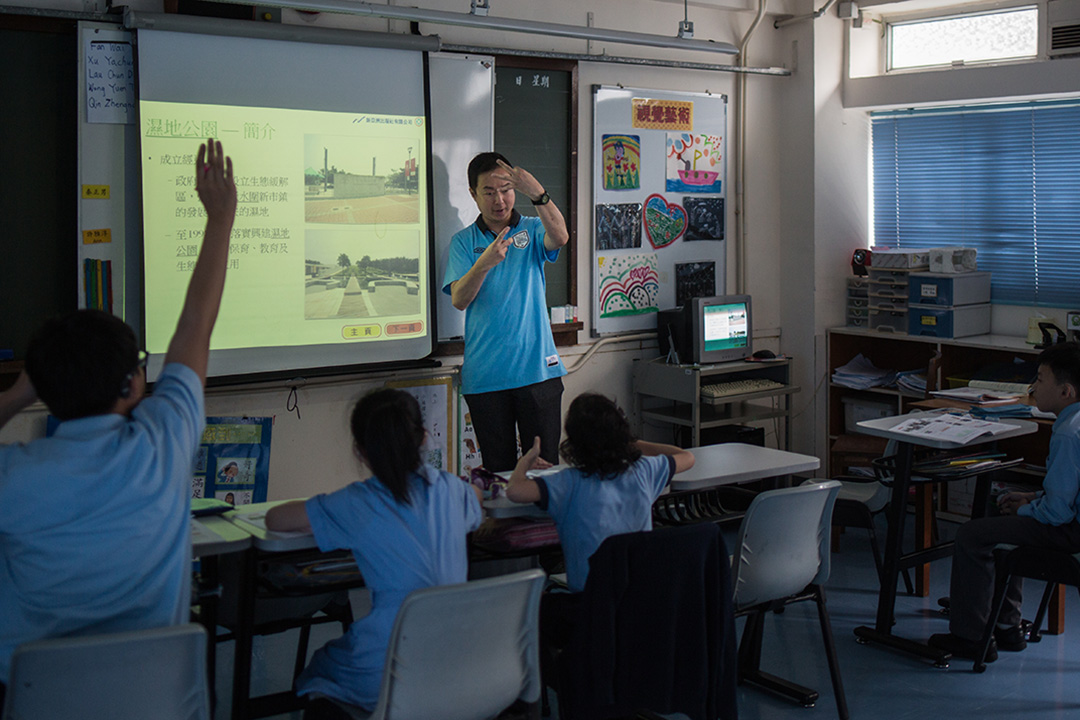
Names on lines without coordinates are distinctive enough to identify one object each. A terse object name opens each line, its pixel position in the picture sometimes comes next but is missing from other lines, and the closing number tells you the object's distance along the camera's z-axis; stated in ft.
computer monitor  18.02
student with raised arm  5.83
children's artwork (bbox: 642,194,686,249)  18.79
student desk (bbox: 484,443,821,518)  9.50
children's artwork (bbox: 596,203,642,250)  18.12
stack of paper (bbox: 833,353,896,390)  19.34
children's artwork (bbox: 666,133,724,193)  19.01
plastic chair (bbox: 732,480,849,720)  9.71
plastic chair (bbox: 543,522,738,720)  8.09
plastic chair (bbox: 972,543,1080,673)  11.39
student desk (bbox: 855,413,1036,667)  12.63
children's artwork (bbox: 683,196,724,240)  19.39
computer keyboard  17.71
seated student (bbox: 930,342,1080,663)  11.43
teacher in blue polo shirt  14.35
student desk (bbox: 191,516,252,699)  8.02
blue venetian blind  18.19
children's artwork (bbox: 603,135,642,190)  18.07
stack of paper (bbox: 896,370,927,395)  18.39
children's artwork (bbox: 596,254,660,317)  18.35
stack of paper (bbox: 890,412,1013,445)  12.47
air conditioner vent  17.34
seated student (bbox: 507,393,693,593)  8.83
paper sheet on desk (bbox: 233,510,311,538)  8.64
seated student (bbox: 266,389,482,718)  7.47
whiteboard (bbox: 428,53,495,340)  15.84
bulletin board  18.13
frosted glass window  18.31
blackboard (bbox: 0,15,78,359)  12.79
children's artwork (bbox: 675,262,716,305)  19.39
